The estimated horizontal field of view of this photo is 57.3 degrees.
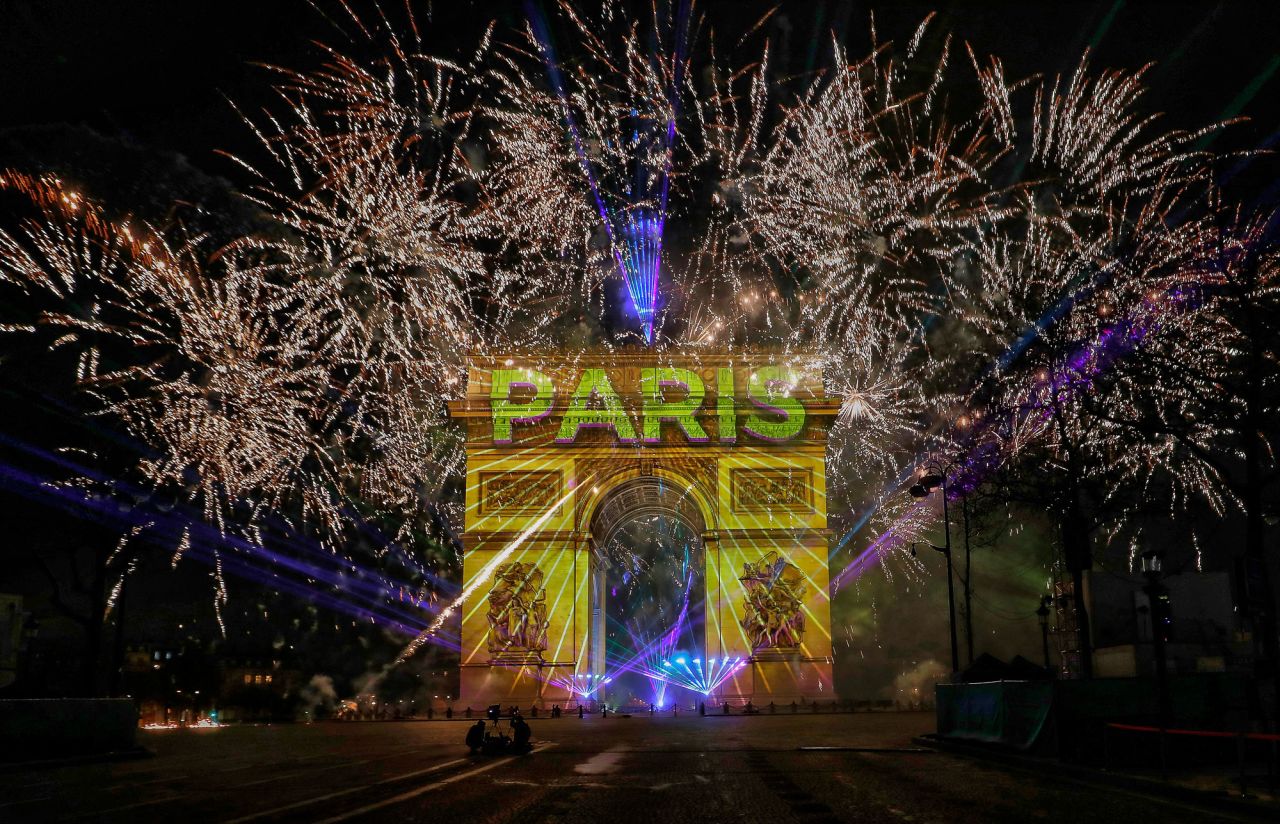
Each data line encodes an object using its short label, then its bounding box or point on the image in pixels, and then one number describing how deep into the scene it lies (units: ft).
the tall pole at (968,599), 96.78
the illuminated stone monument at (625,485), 131.44
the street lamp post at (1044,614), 105.47
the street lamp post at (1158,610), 46.57
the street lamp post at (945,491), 84.94
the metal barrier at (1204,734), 34.68
